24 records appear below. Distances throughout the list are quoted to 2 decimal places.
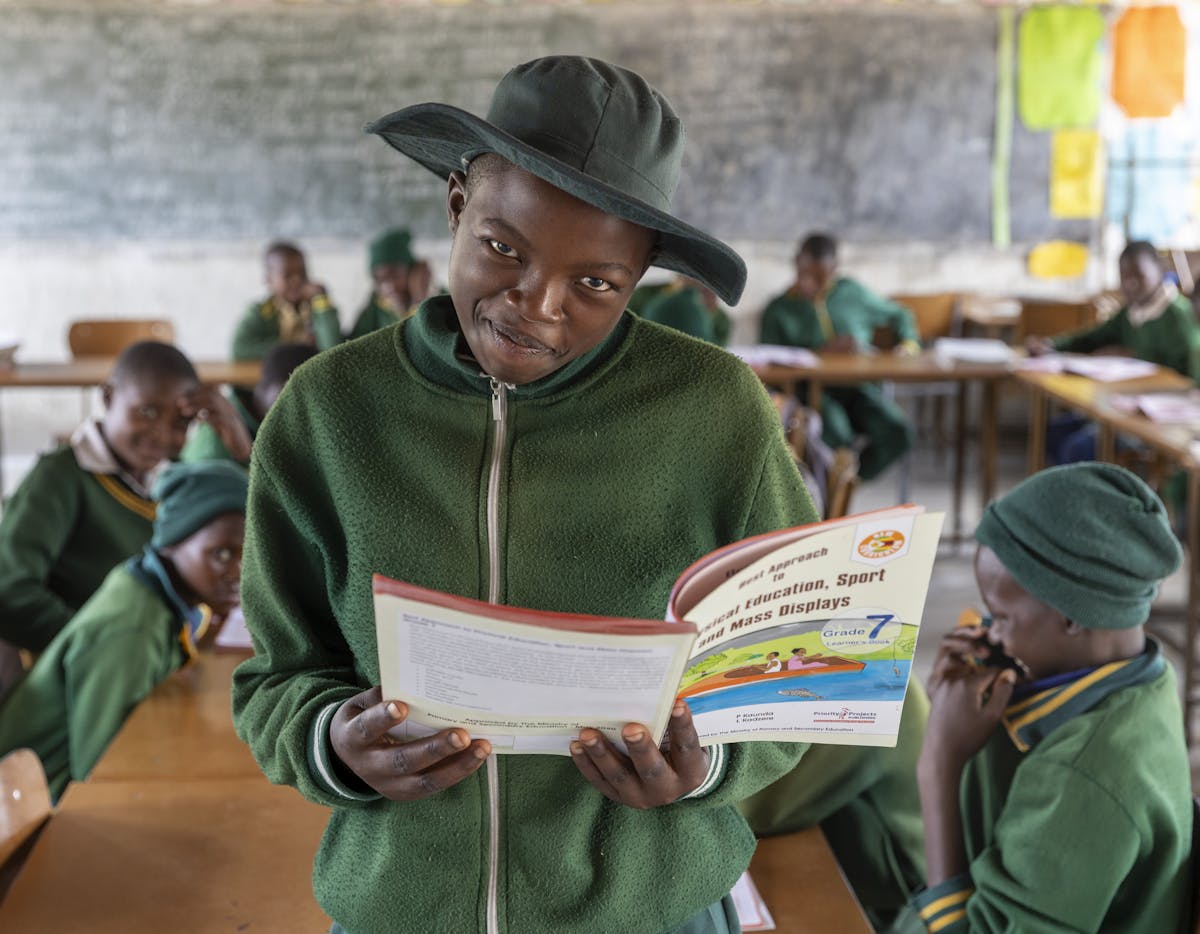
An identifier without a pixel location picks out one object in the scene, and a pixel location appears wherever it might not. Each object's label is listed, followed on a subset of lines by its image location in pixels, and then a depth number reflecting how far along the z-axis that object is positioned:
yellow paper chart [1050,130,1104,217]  6.89
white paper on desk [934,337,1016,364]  5.20
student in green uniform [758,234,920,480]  5.98
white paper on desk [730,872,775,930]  1.35
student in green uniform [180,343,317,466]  3.24
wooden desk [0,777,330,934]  1.35
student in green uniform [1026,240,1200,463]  5.21
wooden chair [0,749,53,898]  1.44
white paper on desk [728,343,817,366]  5.15
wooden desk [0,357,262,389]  5.12
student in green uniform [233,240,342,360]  5.61
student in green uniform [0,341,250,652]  2.63
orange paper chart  6.75
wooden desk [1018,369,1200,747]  3.57
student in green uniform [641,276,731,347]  5.28
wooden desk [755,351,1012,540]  5.08
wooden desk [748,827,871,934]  1.36
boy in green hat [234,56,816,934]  0.84
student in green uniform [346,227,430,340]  5.64
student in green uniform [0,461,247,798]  1.99
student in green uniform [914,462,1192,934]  1.40
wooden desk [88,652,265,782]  1.69
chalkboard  6.64
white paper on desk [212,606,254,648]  2.18
